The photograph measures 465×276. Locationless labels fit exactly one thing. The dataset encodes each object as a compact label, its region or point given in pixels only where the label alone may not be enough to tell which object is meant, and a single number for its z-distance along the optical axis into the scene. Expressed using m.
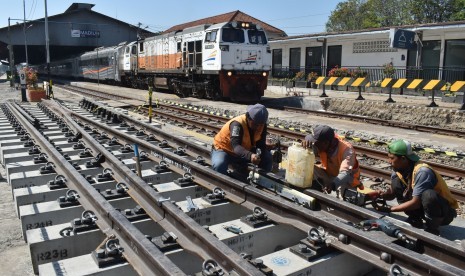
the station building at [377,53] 21.19
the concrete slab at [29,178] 5.42
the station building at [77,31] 50.75
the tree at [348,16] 64.25
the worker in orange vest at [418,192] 4.13
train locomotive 19.19
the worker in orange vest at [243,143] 5.11
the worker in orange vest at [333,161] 4.77
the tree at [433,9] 46.97
